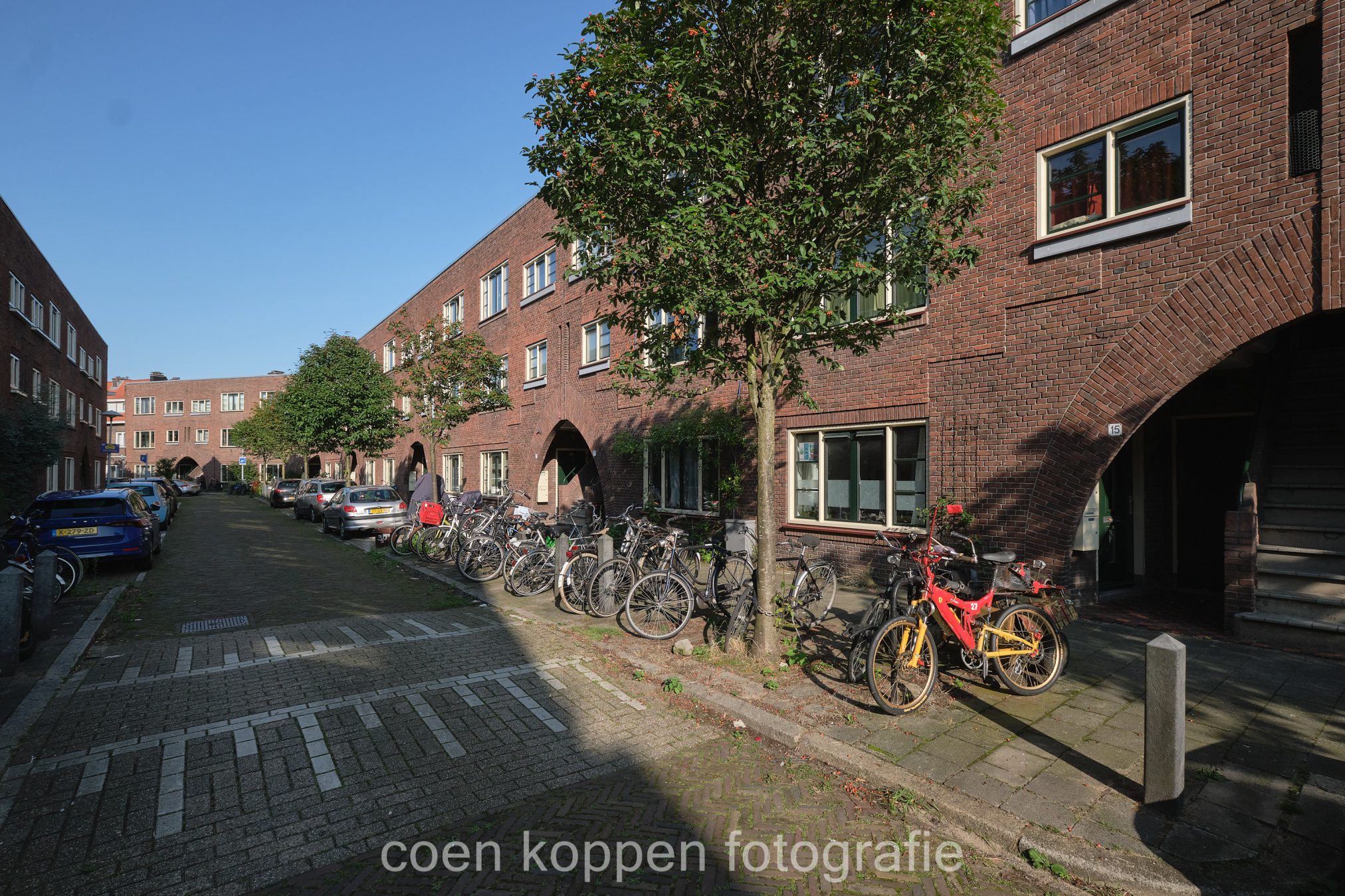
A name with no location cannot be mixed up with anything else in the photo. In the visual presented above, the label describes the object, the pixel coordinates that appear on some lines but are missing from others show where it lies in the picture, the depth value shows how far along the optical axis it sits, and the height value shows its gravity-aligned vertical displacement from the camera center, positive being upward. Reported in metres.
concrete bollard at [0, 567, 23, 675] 5.93 -1.50
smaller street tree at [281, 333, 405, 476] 24.70 +2.02
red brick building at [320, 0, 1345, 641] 6.35 +1.37
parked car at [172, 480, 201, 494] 53.53 -2.61
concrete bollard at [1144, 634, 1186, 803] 3.40 -1.36
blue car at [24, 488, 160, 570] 11.03 -1.17
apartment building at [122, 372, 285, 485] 67.88 +3.76
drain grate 7.95 -2.09
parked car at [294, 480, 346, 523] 24.02 -1.52
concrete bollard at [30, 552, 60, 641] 7.07 -1.52
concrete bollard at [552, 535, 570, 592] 9.17 -1.27
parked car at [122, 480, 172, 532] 18.17 -1.25
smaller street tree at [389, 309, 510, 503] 18.00 +2.30
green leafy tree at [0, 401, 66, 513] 17.61 +0.18
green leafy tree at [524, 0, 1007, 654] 5.51 +2.67
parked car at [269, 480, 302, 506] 33.78 -1.91
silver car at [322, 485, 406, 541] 17.97 -1.46
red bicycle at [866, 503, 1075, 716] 4.93 -1.40
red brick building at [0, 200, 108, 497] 21.27 +4.03
